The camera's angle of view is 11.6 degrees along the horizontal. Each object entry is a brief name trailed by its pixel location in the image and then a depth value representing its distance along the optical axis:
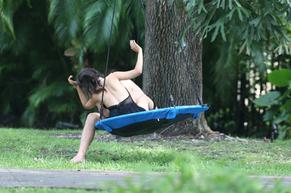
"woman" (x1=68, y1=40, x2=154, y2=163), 17.56
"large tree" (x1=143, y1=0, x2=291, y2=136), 24.19
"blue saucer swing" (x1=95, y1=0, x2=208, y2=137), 16.14
